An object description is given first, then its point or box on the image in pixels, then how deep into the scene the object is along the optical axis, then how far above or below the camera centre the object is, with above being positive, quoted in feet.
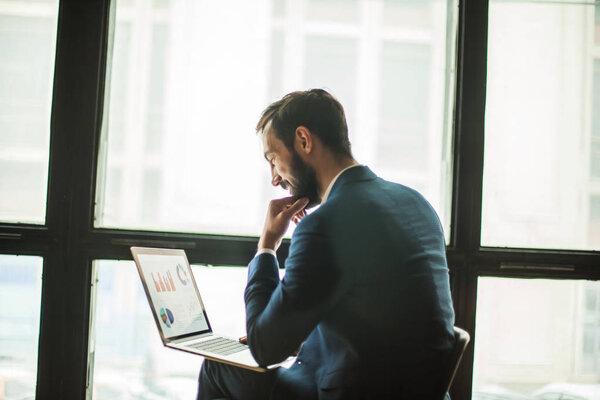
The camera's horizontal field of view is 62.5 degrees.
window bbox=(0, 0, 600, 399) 6.09 +0.82
